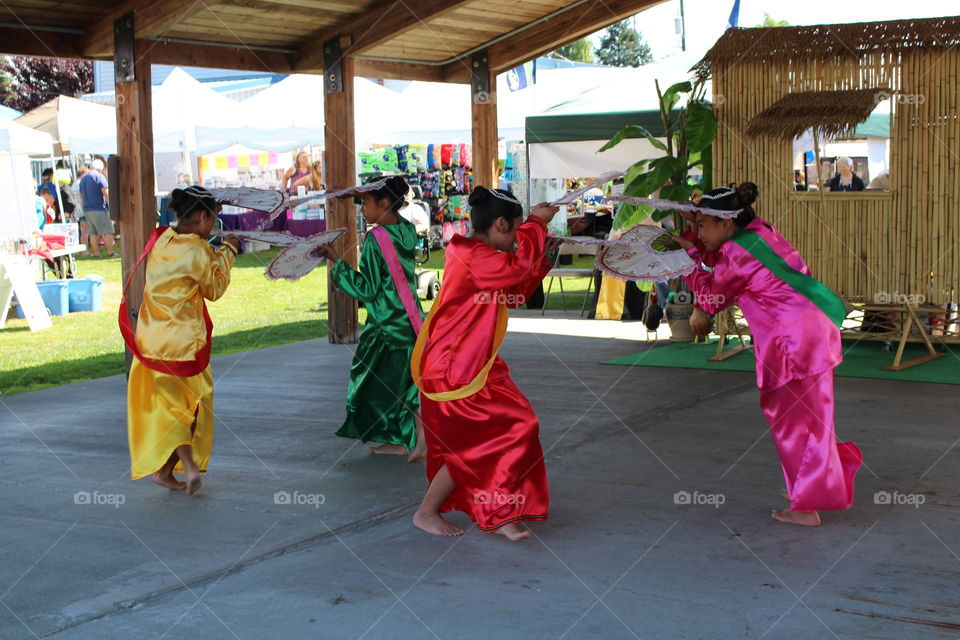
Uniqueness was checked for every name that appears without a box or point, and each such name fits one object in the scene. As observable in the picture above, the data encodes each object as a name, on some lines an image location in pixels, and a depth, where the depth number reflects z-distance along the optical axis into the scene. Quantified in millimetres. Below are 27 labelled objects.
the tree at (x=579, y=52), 62688
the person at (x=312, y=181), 19016
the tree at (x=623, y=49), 70375
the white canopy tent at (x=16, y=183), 13633
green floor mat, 8656
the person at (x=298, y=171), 19516
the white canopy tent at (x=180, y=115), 18844
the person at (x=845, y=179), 10711
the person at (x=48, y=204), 19359
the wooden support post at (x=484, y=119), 11922
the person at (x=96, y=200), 19656
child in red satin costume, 4512
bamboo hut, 9258
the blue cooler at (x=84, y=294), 13906
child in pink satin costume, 4668
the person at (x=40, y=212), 16209
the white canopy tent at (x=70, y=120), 20484
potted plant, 10156
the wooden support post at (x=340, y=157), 10695
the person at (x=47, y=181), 19453
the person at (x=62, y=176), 20553
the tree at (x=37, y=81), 38000
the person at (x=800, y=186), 10975
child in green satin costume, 5719
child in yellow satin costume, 5309
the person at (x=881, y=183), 9719
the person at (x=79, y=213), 22797
